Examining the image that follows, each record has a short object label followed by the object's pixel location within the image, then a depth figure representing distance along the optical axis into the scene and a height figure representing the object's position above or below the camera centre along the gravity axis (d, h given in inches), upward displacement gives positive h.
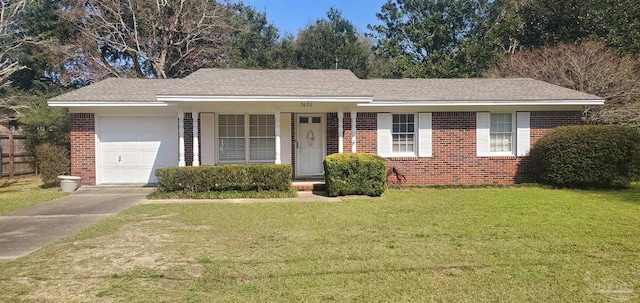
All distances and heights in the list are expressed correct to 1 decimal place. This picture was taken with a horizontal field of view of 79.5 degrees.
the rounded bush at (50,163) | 514.6 -20.3
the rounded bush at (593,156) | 440.8 -11.1
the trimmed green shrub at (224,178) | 417.1 -33.3
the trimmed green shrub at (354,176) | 418.0 -31.7
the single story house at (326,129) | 498.3 +24.1
